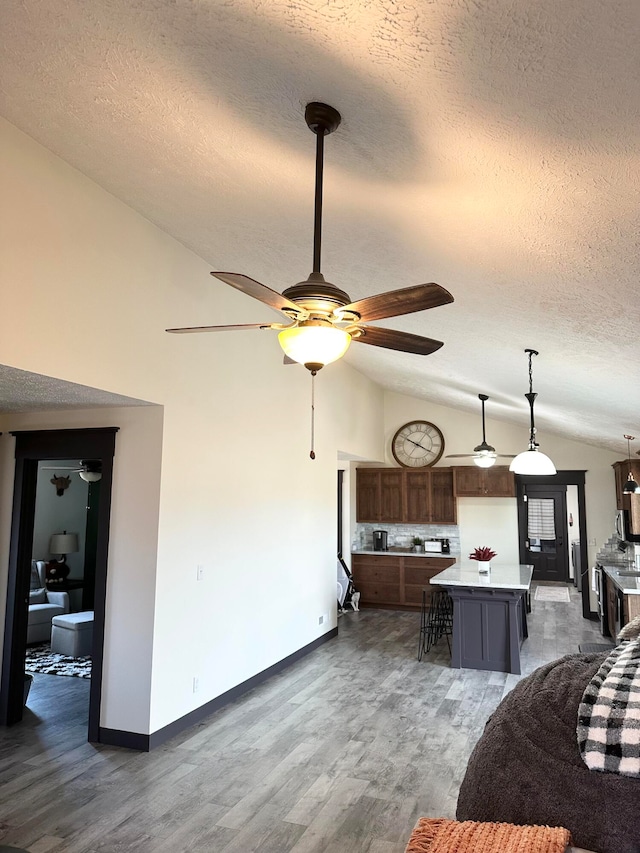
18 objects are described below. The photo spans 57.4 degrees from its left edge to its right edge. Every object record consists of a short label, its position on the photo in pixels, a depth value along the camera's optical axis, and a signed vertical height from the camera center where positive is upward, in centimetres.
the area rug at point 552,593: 1015 -147
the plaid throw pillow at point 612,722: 176 -65
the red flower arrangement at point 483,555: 619 -46
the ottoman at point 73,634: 616 -133
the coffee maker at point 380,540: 917 -46
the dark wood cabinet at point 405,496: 901 +23
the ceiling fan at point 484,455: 704 +67
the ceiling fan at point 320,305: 200 +72
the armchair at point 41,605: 673 -118
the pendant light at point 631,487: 669 +30
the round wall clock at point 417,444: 929 +106
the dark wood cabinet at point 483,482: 863 +43
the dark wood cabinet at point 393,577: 870 -101
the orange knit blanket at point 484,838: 150 -85
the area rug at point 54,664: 568 -157
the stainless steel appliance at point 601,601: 718 -111
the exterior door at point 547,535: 1225 -50
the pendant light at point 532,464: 500 +41
